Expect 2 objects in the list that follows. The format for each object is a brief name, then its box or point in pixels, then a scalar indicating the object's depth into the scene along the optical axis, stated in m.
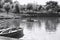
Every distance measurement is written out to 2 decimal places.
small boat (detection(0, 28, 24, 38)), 8.94
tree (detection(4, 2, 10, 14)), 41.03
